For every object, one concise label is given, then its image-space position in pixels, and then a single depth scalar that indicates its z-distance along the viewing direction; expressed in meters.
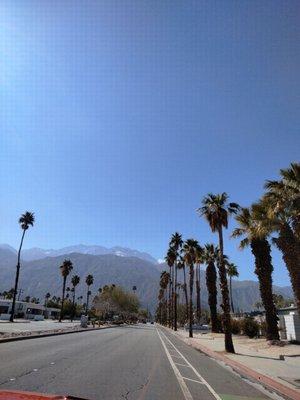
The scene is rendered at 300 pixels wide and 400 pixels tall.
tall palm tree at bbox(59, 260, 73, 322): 106.88
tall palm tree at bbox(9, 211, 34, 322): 75.44
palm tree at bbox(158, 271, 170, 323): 120.88
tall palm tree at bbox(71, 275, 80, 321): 132.25
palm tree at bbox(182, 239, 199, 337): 63.19
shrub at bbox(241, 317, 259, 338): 44.53
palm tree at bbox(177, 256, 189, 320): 90.30
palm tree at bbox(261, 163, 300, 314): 22.56
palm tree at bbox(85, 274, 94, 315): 137.43
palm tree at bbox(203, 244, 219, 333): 57.89
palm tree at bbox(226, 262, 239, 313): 87.69
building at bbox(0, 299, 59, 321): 109.71
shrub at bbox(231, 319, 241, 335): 51.16
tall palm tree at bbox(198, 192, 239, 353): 27.16
